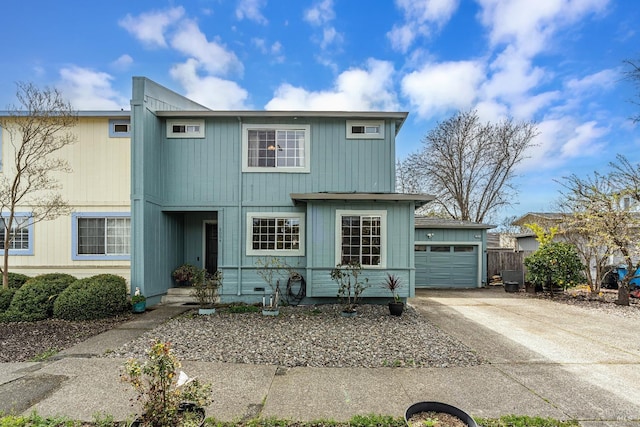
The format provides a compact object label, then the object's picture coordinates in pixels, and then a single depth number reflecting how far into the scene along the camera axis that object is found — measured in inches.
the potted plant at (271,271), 336.2
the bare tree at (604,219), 366.6
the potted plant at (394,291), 287.7
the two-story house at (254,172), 342.0
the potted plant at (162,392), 93.0
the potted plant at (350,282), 304.0
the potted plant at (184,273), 358.6
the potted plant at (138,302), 299.7
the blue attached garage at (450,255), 511.2
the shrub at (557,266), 407.8
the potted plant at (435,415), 107.0
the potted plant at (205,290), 294.4
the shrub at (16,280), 322.7
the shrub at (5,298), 274.2
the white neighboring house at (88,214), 358.6
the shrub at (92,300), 269.0
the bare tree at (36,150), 310.3
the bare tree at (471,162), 787.4
